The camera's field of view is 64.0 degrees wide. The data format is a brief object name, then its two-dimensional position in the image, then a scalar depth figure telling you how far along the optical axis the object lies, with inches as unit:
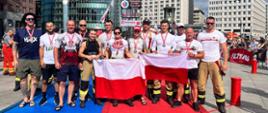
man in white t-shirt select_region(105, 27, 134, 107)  202.2
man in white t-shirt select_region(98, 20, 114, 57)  207.2
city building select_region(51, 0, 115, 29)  2450.9
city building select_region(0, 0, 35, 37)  1407.3
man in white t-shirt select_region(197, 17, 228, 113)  186.3
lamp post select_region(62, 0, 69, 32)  386.1
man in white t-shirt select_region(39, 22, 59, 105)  194.2
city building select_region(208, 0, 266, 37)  3778.3
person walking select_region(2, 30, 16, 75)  330.7
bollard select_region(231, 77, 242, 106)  206.1
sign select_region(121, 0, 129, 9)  714.4
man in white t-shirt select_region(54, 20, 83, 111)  188.8
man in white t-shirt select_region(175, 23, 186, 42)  228.1
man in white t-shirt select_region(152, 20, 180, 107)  200.0
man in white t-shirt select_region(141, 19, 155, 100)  214.3
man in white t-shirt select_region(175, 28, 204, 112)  190.5
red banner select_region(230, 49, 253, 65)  544.5
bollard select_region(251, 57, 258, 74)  412.9
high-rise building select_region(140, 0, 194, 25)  3405.8
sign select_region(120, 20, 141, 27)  590.6
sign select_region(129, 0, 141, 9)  736.7
